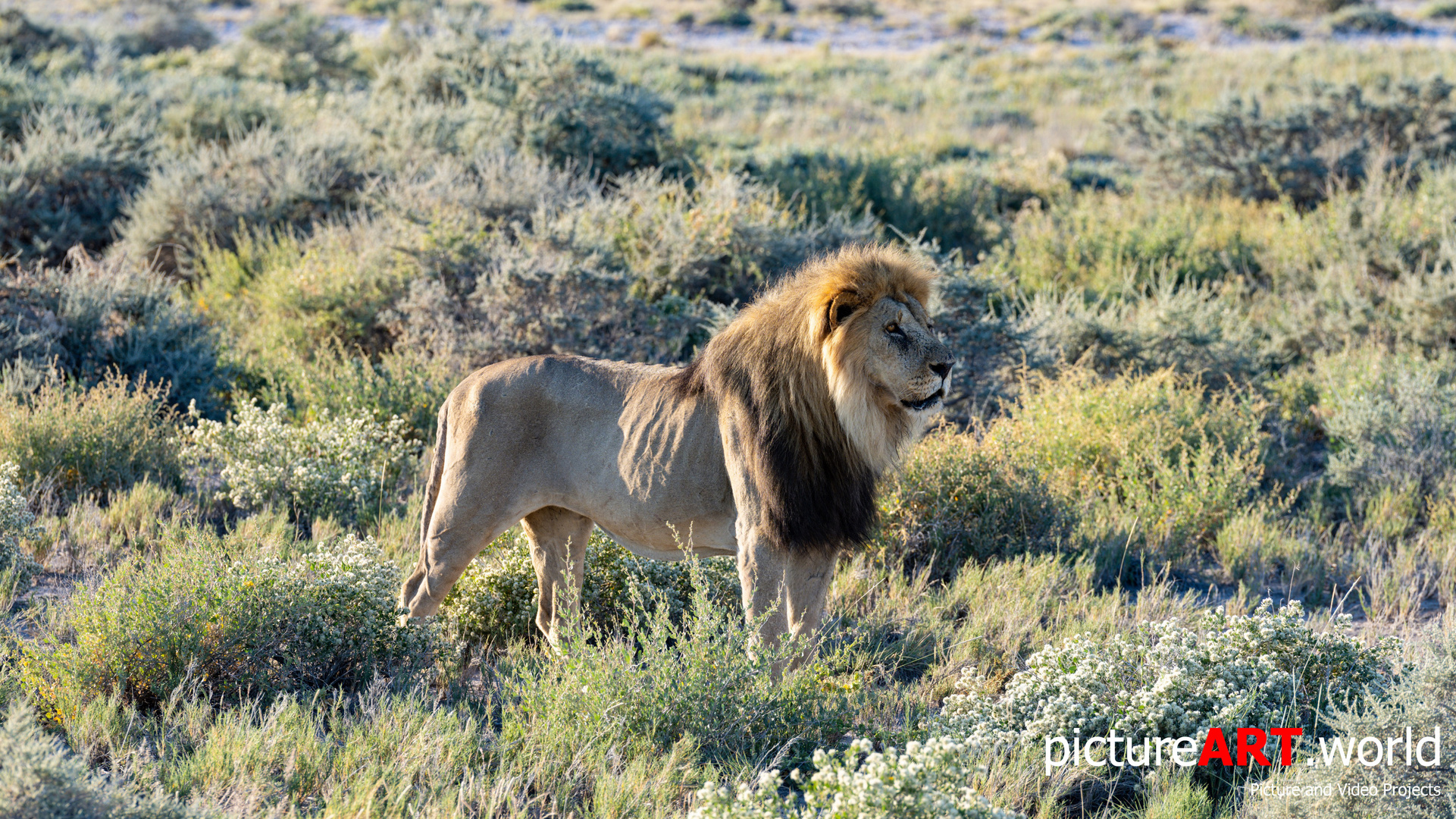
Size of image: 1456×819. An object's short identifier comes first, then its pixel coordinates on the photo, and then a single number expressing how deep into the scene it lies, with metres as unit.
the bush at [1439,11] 102.62
